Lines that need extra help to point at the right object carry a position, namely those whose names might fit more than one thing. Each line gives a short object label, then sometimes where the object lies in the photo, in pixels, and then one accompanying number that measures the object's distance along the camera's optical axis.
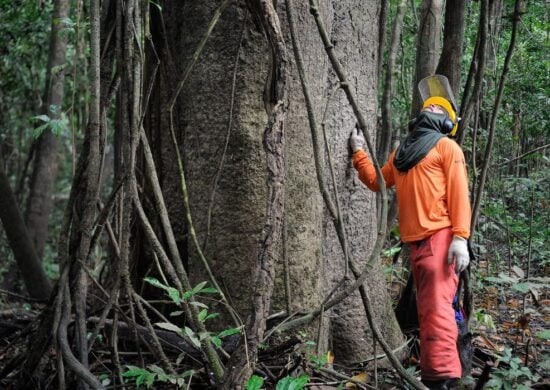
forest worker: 3.47
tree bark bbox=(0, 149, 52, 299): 6.70
